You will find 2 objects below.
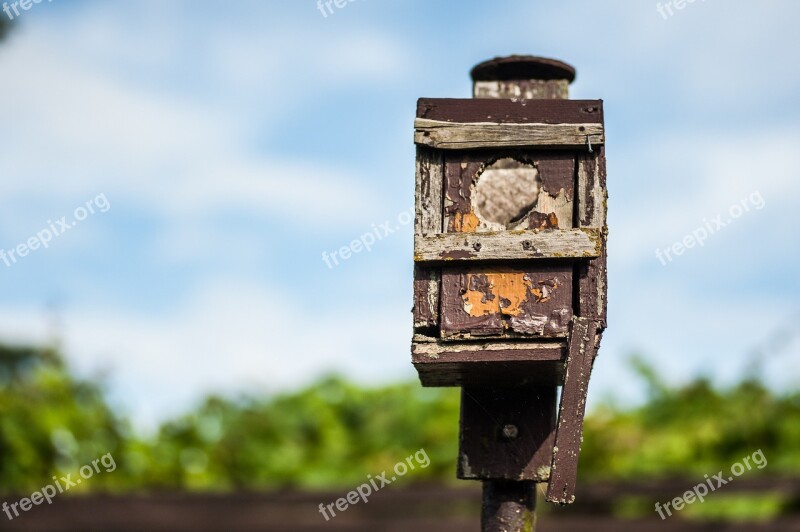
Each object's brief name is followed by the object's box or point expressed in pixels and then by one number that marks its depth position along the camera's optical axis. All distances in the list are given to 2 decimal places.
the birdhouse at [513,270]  2.50
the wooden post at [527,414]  2.68
